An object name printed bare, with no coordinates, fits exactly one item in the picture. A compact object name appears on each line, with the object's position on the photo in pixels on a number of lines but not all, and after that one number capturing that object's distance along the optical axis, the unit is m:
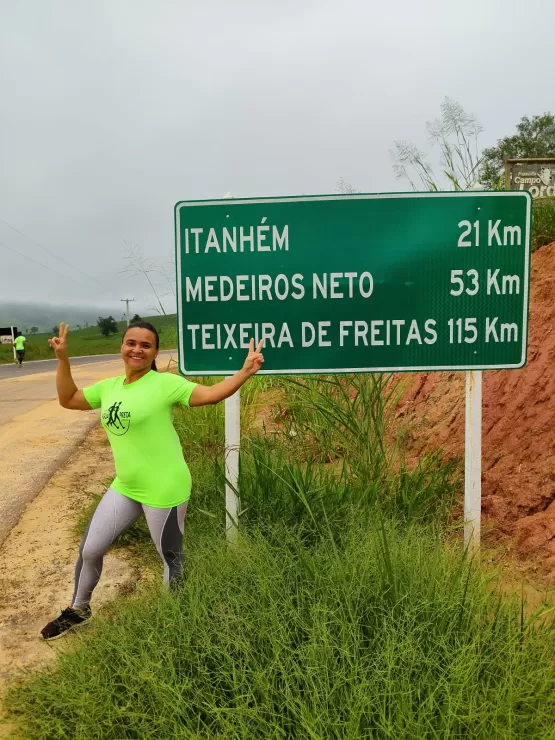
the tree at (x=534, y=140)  32.44
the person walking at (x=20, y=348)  26.08
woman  2.51
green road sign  3.00
